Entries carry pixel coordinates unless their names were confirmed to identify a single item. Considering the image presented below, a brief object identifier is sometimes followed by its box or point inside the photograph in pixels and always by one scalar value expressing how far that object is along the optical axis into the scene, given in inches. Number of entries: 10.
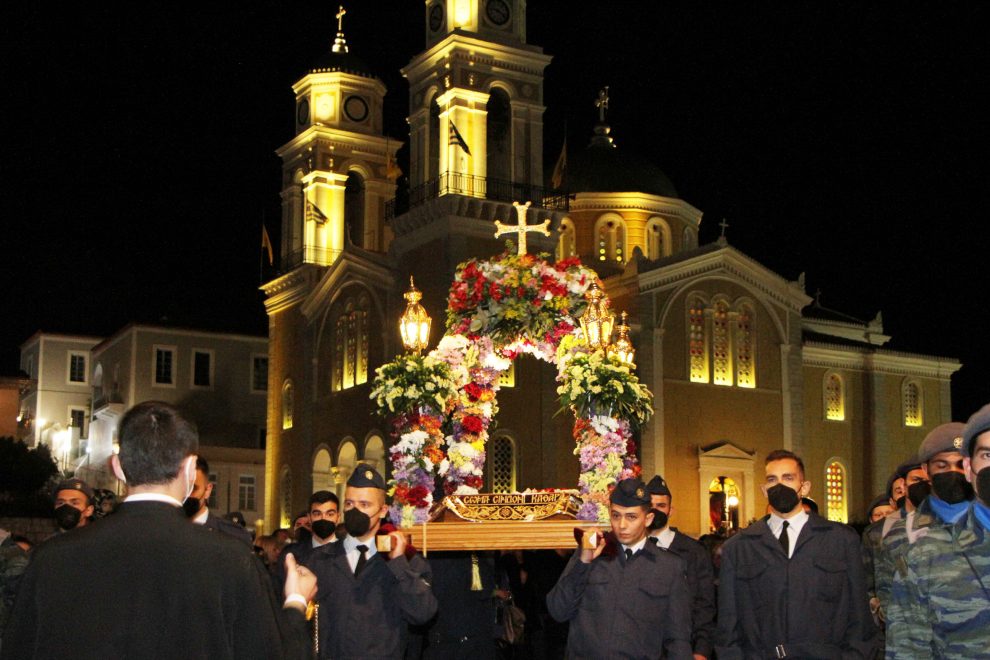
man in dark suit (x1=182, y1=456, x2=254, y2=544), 293.9
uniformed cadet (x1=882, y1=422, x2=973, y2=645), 273.4
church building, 1587.1
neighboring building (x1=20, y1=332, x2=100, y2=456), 2593.5
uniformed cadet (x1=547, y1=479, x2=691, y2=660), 326.3
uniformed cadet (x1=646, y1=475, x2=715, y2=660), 419.8
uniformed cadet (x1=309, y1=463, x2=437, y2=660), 326.6
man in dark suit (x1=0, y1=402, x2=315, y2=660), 168.1
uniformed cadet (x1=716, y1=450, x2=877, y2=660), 327.6
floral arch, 607.2
